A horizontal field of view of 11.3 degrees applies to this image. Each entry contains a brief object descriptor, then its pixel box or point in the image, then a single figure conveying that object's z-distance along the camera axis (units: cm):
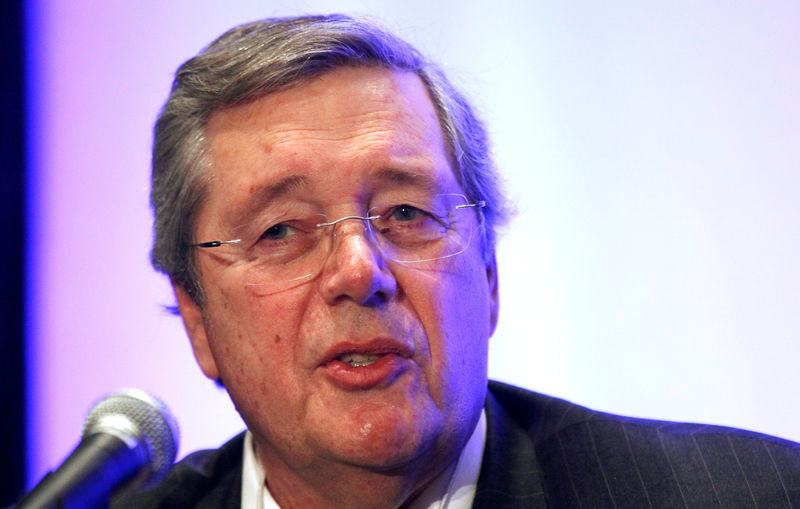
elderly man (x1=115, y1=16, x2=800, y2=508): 197
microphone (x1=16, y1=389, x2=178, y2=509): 187
